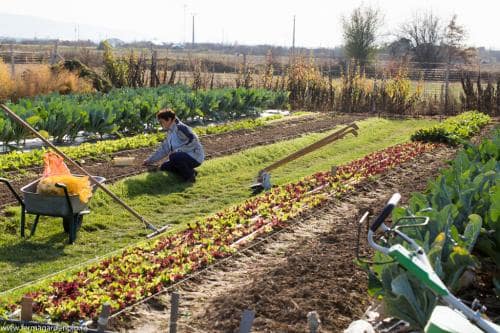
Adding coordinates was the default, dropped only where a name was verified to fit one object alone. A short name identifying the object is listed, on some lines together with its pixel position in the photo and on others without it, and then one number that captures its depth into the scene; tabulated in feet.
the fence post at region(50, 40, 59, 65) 82.90
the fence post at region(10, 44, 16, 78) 73.61
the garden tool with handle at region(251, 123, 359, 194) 35.94
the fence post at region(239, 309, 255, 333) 12.77
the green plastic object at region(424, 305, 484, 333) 9.79
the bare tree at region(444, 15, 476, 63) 160.54
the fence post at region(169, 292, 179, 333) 14.47
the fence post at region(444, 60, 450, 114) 84.38
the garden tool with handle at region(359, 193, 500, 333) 9.92
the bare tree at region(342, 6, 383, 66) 173.78
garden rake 26.19
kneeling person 35.29
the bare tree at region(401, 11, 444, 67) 189.18
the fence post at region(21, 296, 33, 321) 15.92
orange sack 24.80
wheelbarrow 24.72
